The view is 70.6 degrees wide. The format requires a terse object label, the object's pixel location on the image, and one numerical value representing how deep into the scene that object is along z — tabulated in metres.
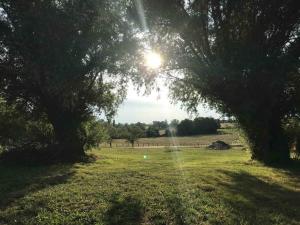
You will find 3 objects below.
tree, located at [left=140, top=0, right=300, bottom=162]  12.73
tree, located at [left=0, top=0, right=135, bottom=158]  13.03
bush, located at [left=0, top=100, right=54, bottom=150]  15.78
